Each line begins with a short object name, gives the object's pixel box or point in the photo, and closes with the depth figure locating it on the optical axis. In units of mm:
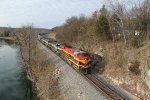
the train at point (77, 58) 15760
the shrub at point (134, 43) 15406
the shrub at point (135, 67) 12946
